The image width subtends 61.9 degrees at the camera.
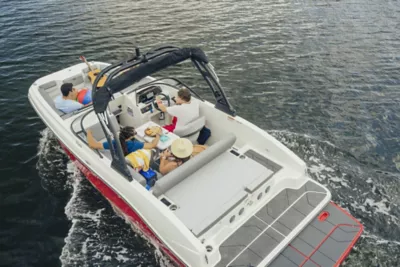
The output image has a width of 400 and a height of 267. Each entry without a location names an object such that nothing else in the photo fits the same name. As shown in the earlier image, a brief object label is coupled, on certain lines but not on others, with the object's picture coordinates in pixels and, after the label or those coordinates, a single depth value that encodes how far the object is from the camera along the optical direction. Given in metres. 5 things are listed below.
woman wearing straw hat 7.12
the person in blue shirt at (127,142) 7.53
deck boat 6.09
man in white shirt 8.33
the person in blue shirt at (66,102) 8.83
